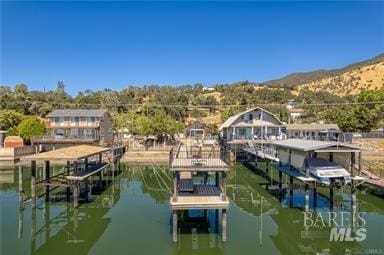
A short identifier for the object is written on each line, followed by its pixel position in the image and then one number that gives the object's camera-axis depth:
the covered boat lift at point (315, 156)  23.38
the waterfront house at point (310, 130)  57.85
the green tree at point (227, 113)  84.91
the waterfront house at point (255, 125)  52.22
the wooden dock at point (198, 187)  18.48
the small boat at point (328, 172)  22.84
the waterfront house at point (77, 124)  61.00
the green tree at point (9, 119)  66.12
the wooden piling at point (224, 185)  19.27
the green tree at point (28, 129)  60.65
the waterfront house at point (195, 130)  73.62
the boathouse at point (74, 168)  24.97
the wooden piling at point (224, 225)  18.55
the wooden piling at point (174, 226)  18.39
